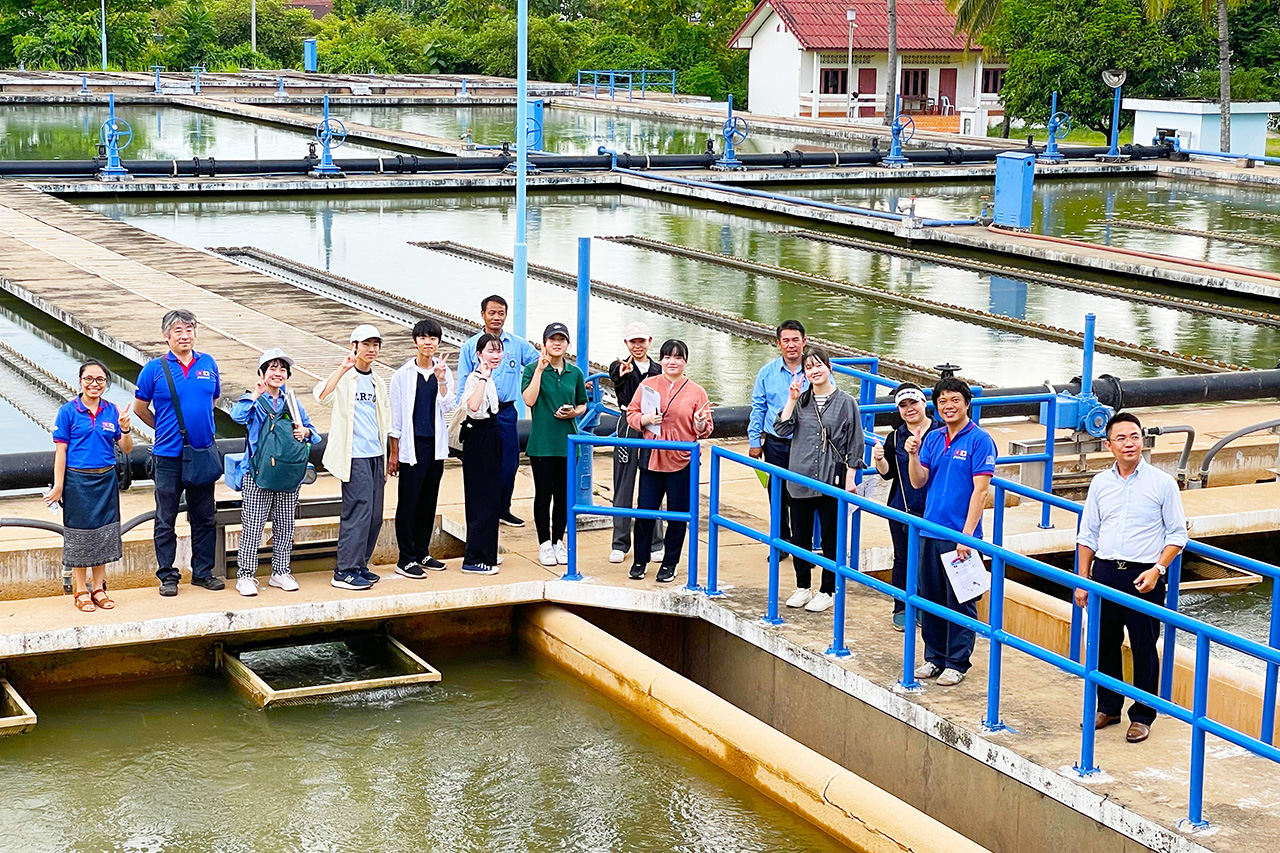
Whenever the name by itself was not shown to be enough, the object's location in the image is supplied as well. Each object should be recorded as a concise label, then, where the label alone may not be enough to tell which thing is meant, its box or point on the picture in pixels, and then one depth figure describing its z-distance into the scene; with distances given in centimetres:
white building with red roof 5209
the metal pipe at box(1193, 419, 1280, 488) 1104
